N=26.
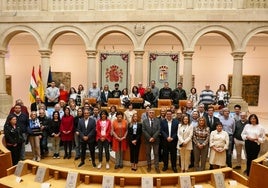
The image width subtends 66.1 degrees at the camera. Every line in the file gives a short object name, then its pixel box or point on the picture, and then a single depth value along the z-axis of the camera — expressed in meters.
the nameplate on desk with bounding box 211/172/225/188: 3.03
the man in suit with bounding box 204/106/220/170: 5.21
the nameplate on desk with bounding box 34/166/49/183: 3.10
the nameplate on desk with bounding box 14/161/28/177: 3.29
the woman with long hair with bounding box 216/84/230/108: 7.39
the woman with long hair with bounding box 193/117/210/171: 4.81
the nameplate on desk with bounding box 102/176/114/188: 2.88
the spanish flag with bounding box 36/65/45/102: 8.36
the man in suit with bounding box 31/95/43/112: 6.61
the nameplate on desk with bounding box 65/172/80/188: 2.92
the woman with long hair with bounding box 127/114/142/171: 5.19
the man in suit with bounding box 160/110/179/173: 5.14
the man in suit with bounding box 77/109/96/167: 5.33
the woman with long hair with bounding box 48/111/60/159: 5.83
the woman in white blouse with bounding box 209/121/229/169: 4.70
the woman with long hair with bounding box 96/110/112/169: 5.27
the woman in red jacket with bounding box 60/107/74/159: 5.70
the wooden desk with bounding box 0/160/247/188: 3.02
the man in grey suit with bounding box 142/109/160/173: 5.06
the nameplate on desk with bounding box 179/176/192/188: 2.94
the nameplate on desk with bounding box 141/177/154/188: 2.85
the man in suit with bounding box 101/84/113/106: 7.79
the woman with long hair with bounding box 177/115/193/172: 4.90
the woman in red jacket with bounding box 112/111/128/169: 5.18
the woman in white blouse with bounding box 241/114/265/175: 4.81
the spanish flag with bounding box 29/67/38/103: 8.17
